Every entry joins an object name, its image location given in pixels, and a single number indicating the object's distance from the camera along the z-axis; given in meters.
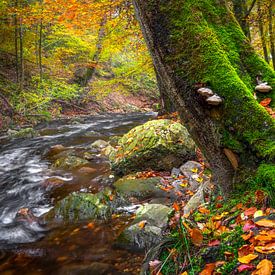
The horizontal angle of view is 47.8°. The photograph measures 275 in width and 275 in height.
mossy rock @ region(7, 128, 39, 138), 11.64
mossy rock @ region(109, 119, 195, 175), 6.57
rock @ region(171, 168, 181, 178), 6.17
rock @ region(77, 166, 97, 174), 7.31
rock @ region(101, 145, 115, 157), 8.92
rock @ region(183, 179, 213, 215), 3.56
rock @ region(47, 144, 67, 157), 9.52
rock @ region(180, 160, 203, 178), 5.96
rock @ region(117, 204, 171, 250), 3.98
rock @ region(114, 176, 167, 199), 5.52
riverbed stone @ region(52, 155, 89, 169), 7.78
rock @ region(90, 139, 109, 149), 9.90
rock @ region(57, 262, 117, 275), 3.60
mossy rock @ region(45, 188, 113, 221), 5.01
